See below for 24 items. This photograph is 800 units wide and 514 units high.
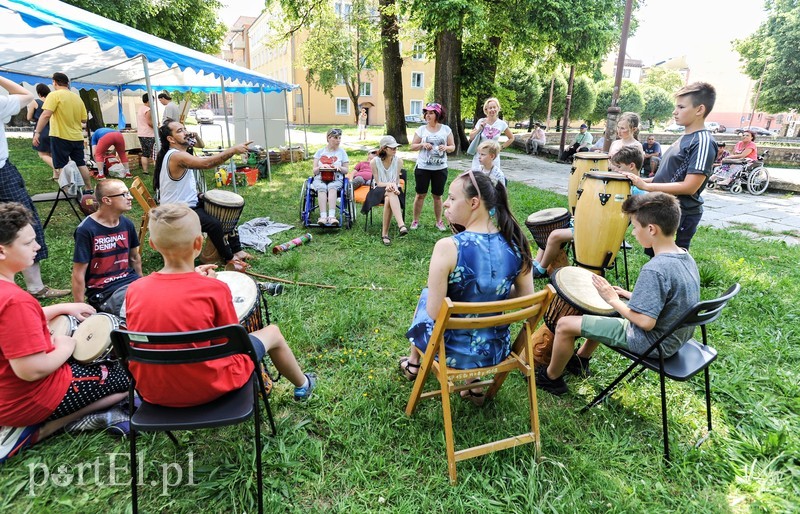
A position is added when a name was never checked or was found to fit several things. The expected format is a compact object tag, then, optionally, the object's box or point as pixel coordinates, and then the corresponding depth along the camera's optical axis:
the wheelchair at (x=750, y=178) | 11.01
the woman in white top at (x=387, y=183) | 5.99
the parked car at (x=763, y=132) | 38.92
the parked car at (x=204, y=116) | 29.05
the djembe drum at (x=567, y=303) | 2.62
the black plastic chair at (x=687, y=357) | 2.11
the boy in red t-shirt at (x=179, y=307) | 1.84
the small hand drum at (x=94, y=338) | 2.18
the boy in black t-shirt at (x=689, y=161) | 3.26
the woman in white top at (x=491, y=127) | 5.64
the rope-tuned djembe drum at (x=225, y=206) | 4.82
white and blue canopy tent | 4.60
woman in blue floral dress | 2.20
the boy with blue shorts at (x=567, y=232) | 4.00
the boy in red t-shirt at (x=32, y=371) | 1.85
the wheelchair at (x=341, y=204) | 6.40
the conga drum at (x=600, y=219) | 3.59
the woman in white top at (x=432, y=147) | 5.84
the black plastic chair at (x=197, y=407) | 1.68
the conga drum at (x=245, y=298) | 2.40
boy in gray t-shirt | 2.24
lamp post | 10.09
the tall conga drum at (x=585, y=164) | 4.54
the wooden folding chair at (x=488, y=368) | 1.97
